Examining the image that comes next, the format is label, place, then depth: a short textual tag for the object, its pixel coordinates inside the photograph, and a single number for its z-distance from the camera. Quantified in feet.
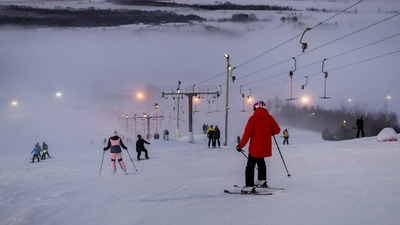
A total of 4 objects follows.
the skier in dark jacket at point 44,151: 84.73
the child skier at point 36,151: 78.91
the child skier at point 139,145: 64.79
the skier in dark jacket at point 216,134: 87.55
